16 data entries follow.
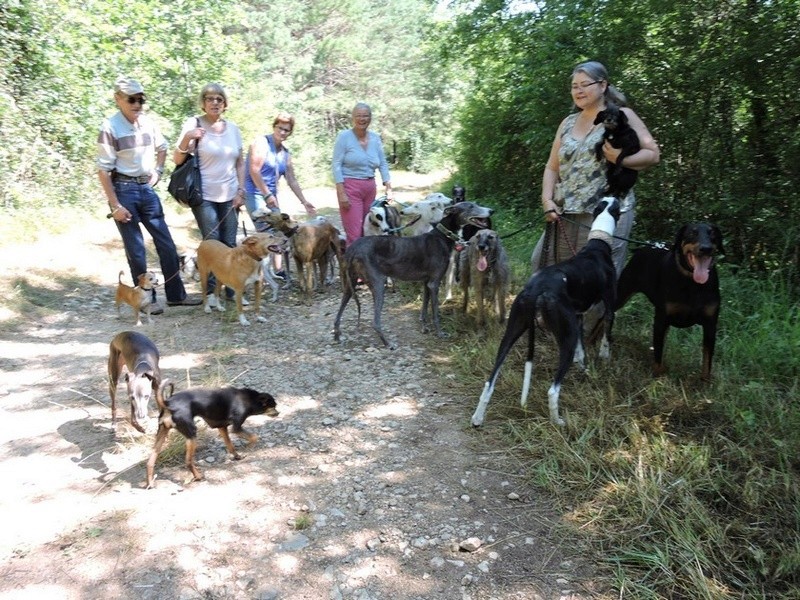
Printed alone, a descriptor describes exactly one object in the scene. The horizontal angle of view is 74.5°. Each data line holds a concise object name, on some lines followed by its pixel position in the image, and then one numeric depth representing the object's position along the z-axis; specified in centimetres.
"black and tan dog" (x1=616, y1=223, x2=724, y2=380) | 371
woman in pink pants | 682
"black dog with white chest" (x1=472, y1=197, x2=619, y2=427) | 362
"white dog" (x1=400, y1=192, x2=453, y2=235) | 779
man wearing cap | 571
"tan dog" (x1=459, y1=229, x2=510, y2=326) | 576
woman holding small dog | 381
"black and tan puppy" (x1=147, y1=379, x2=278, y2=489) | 323
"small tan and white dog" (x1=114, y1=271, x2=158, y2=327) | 618
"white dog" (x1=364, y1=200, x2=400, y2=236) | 716
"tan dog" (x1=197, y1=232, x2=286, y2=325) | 632
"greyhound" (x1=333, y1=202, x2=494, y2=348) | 577
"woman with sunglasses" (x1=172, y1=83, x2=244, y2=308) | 608
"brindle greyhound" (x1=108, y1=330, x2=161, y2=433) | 350
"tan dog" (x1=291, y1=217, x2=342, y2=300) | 737
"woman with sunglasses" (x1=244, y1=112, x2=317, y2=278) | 706
